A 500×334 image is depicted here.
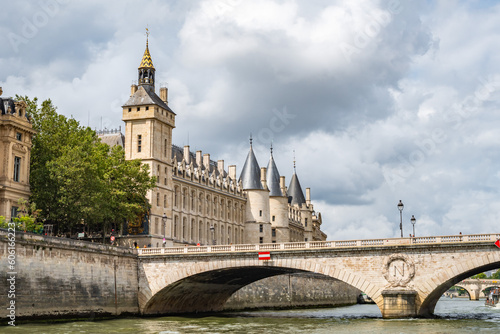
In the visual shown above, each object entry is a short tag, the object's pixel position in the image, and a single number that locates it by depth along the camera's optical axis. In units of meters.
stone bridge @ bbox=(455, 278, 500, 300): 144.62
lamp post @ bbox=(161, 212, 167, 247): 73.50
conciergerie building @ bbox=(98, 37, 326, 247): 78.94
